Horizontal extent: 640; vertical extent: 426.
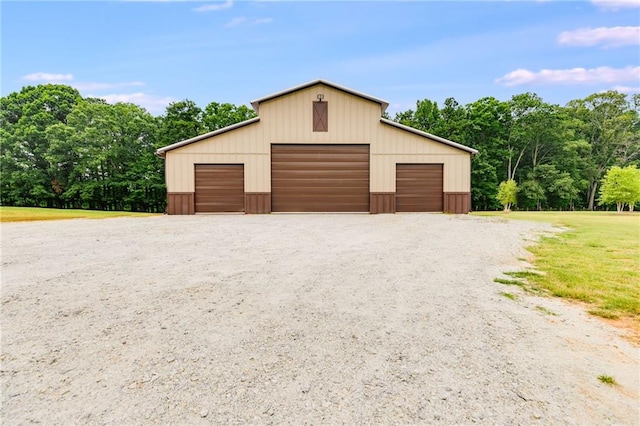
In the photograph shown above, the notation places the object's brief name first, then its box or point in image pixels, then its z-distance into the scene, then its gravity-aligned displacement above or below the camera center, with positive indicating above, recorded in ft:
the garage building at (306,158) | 52.08 +7.12
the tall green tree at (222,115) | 103.50 +28.40
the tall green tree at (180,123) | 96.89 +24.20
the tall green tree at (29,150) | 98.12 +15.78
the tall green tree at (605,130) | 118.62 +27.91
